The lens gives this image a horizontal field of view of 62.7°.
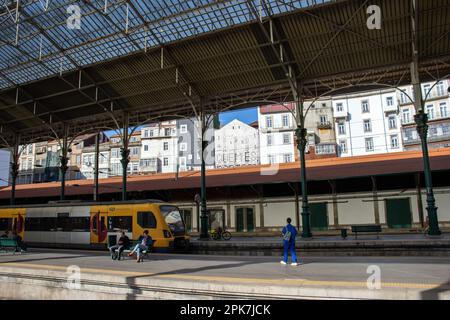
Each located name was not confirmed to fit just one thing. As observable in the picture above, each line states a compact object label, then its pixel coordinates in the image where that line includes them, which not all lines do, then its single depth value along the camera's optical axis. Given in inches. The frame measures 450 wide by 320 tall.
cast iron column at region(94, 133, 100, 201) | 1131.4
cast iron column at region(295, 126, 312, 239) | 805.9
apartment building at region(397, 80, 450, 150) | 2160.4
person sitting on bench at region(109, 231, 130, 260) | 550.0
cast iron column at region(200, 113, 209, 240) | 908.6
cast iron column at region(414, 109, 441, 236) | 712.4
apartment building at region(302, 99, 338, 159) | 2406.5
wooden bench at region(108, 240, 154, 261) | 535.5
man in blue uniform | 440.8
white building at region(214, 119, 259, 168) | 2549.2
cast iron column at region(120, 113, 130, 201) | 1043.3
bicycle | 913.3
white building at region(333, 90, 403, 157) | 2388.0
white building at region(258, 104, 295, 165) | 2455.7
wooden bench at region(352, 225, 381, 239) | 753.0
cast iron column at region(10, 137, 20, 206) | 1272.4
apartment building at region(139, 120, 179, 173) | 2669.8
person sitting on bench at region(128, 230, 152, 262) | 529.5
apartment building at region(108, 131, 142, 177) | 2694.4
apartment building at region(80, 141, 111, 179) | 2758.4
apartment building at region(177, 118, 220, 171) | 2706.7
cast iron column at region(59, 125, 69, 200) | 1154.7
